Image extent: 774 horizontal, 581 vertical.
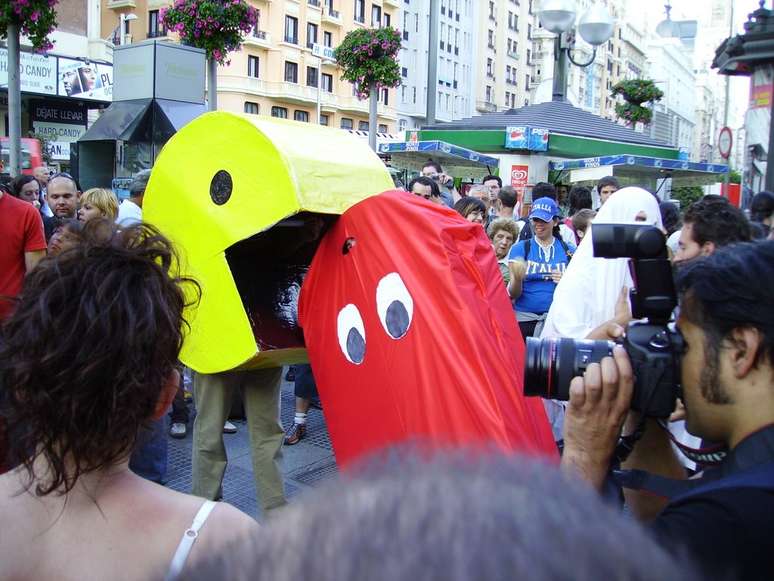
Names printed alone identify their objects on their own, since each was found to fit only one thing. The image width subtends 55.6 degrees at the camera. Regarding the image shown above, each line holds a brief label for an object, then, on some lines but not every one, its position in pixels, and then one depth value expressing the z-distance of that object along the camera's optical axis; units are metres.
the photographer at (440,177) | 7.35
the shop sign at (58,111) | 28.25
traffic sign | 11.59
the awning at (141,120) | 9.80
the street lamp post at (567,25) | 10.89
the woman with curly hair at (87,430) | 1.31
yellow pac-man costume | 2.92
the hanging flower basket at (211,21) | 10.83
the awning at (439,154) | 16.08
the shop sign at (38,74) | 26.14
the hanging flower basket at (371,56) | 15.25
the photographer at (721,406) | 1.11
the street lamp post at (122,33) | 41.71
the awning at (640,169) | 16.42
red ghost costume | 2.30
